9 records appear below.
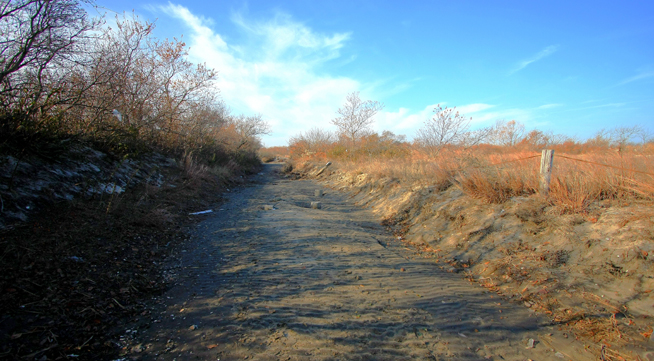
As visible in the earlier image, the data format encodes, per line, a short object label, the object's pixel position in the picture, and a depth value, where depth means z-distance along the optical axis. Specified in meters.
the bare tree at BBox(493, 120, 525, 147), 19.52
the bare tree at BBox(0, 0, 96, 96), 5.21
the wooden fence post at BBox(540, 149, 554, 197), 5.35
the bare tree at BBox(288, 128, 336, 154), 29.16
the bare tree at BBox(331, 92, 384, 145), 21.08
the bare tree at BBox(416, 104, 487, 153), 13.30
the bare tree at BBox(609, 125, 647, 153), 12.07
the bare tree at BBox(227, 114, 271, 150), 28.36
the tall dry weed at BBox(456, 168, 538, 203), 5.88
